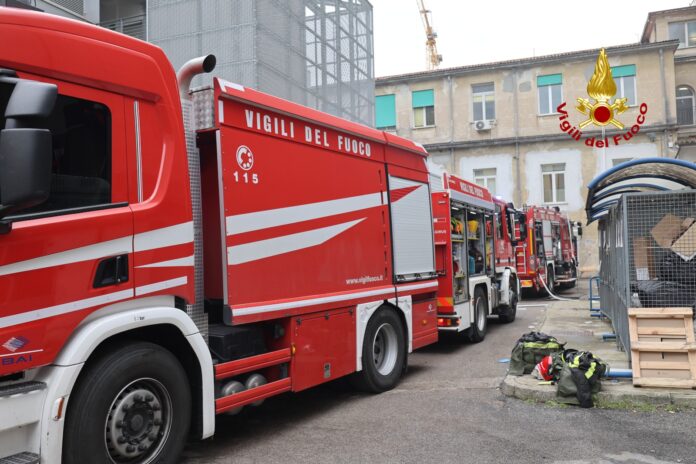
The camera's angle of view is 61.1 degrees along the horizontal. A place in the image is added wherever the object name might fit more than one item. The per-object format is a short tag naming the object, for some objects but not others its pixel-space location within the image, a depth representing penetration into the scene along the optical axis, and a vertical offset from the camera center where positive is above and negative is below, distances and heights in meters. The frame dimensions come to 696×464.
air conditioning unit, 29.81 +6.26
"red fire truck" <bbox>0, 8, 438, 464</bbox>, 3.21 +0.09
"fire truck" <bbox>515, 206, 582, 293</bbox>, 18.02 -0.14
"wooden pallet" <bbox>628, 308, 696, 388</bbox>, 6.21 -1.13
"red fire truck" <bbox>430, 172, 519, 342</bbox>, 9.34 -0.14
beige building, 27.52 +6.50
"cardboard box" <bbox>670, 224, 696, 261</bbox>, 6.84 -0.05
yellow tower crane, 65.62 +23.57
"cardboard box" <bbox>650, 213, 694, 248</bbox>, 6.86 +0.16
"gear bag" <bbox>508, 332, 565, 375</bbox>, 7.01 -1.27
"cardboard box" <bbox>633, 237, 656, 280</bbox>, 7.01 -0.19
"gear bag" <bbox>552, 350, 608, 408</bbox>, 6.00 -1.39
